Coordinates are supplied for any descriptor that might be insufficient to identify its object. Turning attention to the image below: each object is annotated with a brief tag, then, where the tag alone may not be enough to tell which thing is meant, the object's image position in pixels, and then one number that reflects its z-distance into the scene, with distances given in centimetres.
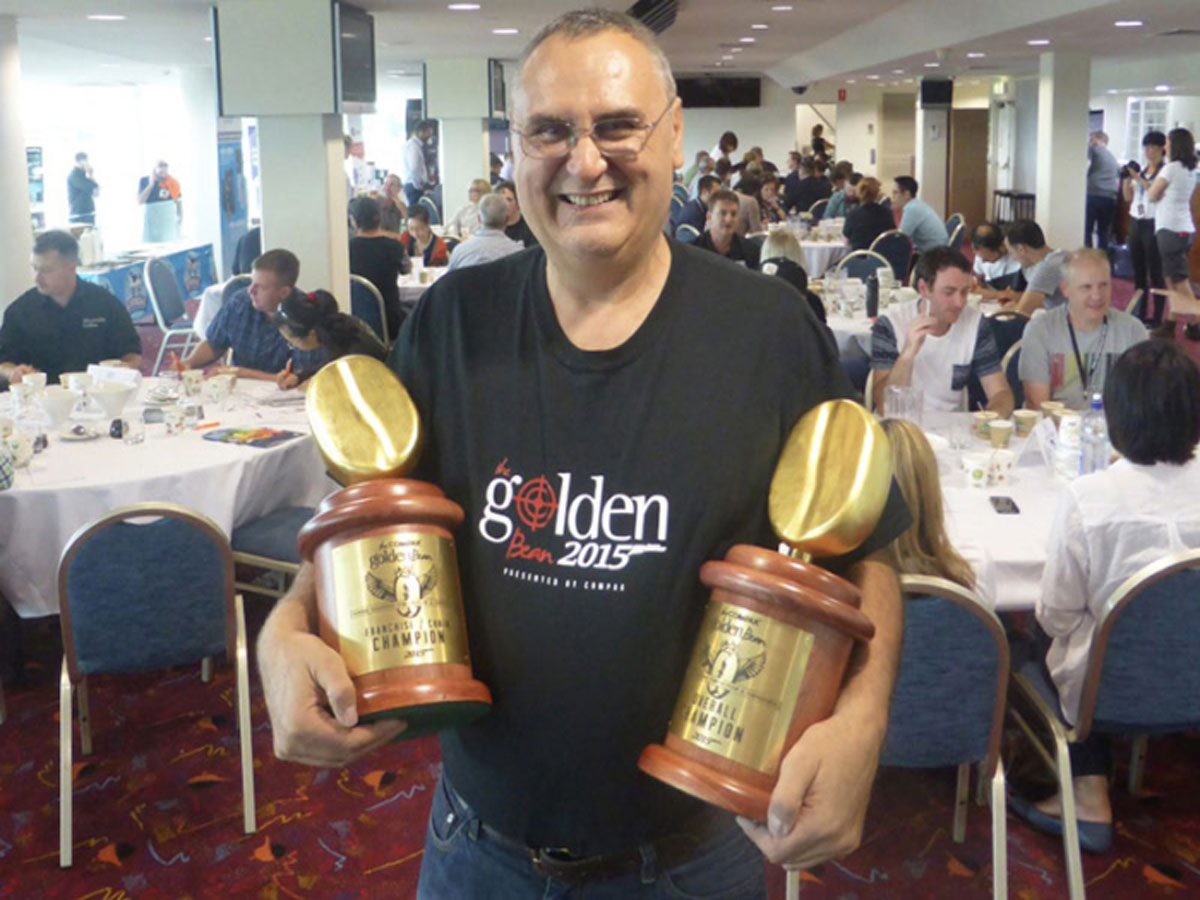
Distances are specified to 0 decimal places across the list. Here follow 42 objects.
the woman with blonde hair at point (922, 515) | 264
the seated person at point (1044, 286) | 682
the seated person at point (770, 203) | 1387
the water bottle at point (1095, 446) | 355
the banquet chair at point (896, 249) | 1070
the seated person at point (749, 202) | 1090
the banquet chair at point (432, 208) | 1288
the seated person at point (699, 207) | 1121
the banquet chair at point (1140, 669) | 263
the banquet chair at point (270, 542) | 404
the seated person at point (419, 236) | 1059
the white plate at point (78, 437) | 427
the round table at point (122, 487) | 377
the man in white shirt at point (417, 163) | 1505
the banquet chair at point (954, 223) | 1305
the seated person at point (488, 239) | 796
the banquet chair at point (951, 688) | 251
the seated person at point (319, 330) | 473
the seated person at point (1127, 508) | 279
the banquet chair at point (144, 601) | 305
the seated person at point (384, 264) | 791
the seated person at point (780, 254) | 665
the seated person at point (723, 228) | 771
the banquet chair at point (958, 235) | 1262
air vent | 974
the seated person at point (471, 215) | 1151
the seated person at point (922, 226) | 1095
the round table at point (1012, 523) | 307
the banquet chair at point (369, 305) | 770
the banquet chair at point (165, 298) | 891
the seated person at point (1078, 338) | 452
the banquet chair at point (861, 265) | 919
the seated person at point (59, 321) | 546
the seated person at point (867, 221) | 1097
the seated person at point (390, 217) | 898
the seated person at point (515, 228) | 995
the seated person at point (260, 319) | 539
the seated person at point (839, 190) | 1414
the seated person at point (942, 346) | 472
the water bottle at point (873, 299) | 700
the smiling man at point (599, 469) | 117
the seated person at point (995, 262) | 830
